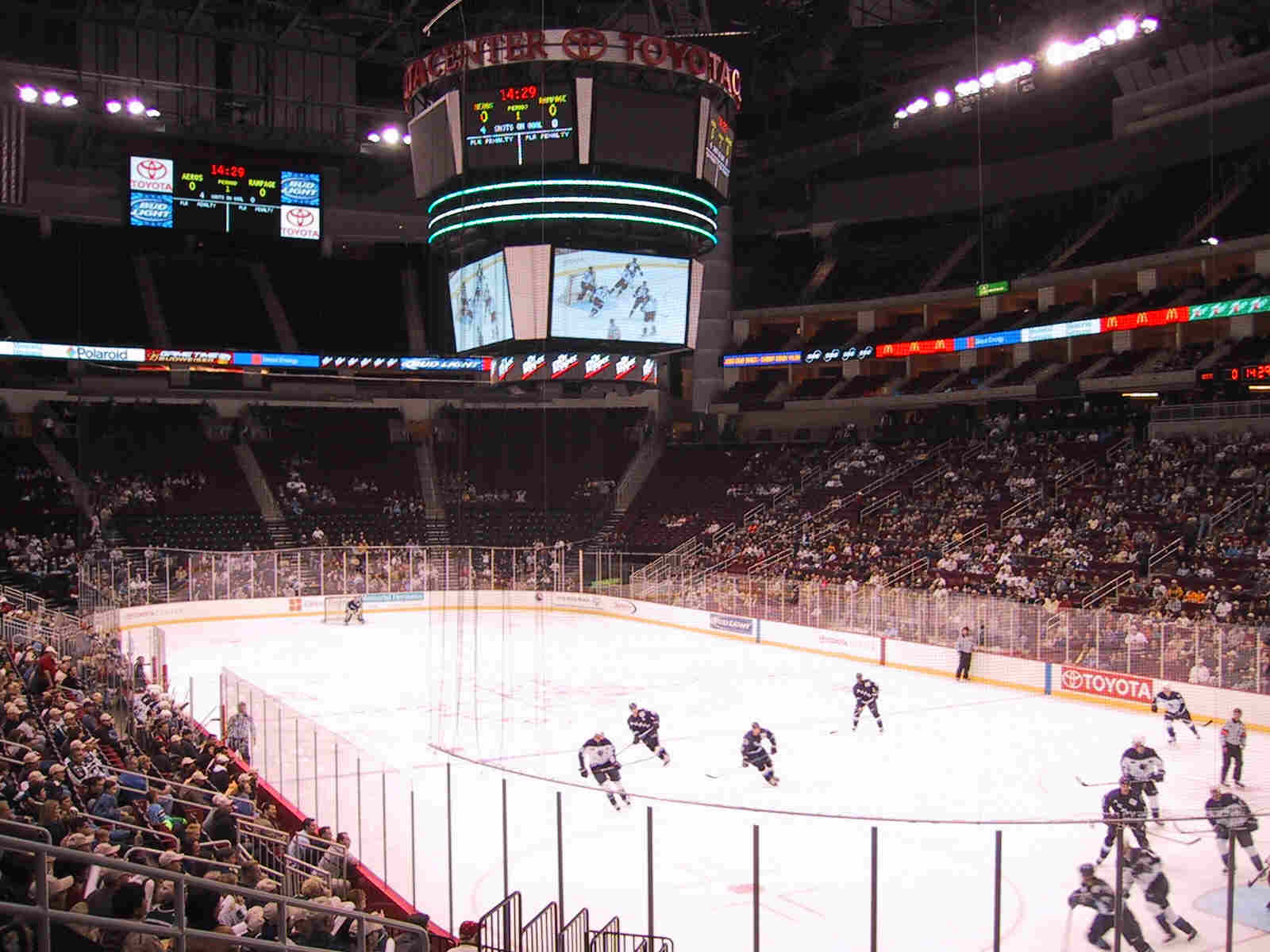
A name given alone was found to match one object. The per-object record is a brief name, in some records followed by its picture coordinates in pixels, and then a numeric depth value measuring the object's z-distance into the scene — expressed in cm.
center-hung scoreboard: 2391
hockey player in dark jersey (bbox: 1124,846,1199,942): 920
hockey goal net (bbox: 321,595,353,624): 3525
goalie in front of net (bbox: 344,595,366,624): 3391
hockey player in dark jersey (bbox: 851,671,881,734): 1898
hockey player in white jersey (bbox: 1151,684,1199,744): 1745
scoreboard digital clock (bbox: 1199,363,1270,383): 2739
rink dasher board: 1995
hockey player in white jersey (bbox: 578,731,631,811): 1510
